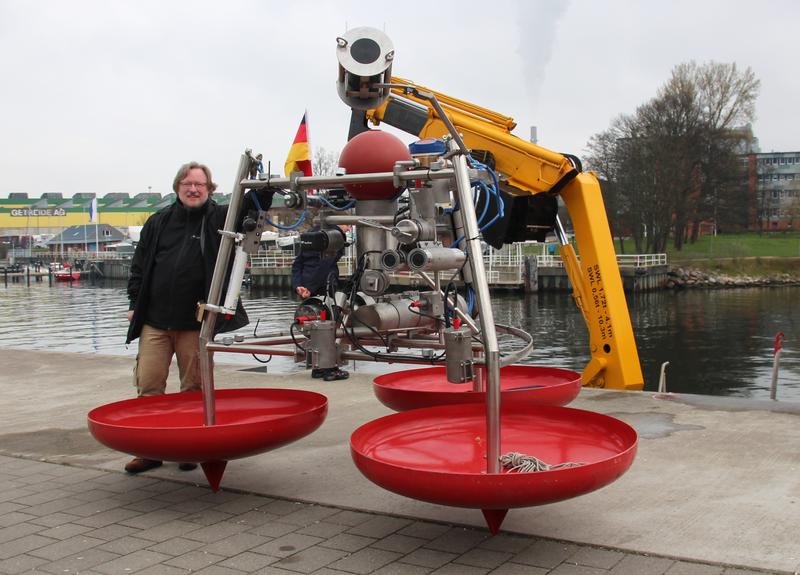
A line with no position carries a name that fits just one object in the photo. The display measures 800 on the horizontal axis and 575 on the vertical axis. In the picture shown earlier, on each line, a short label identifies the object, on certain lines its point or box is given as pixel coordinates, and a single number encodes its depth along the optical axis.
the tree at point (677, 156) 65.44
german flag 5.41
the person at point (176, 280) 6.01
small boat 89.50
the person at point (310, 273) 7.37
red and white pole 11.09
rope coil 4.26
